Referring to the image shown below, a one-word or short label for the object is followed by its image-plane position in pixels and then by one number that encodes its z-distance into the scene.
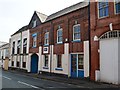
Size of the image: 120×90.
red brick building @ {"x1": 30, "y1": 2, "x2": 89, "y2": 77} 16.61
